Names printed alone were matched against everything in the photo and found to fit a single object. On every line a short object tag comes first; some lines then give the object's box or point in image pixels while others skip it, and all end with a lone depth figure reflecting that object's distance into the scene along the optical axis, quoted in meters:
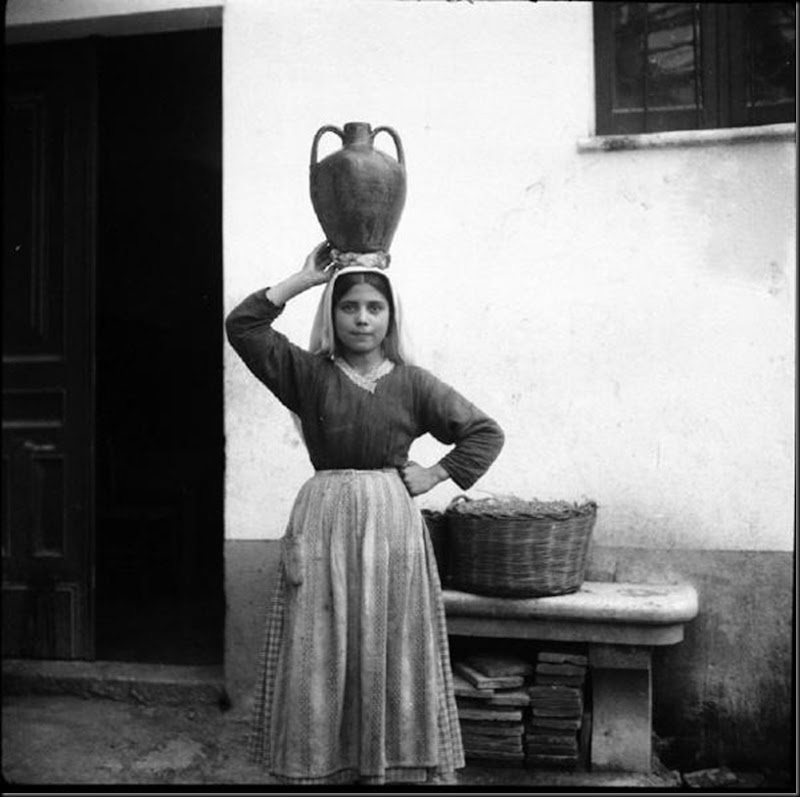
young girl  2.69
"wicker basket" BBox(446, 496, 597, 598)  2.98
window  3.20
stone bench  3.03
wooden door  3.67
